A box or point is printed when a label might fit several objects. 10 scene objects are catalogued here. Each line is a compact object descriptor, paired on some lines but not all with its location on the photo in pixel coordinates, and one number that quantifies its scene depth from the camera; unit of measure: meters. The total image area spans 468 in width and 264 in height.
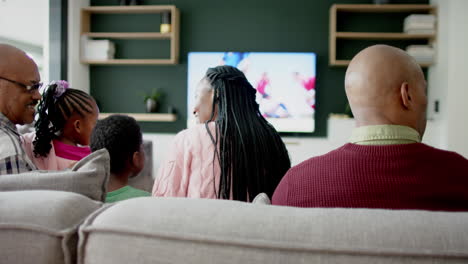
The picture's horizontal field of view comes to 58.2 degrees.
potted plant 5.21
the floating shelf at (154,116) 5.10
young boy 1.60
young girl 1.75
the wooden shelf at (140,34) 5.04
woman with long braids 1.55
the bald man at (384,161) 0.88
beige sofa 0.53
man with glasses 1.40
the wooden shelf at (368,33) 4.84
